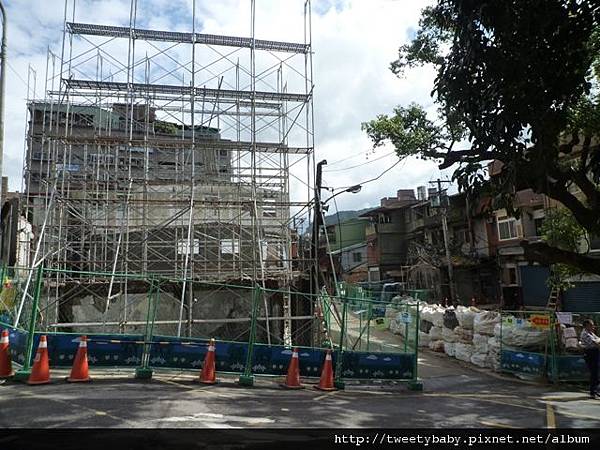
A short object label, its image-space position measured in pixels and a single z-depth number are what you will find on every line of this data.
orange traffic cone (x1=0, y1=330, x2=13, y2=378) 7.09
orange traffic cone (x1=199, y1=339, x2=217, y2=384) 8.27
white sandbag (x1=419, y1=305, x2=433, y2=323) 16.75
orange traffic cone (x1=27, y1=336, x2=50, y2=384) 7.01
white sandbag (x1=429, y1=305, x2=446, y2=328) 16.09
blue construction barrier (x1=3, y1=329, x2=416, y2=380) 7.77
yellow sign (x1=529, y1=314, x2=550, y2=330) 11.62
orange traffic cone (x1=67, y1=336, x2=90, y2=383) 7.39
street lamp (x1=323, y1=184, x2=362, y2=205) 17.88
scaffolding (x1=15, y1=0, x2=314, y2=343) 12.89
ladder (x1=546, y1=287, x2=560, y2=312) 17.88
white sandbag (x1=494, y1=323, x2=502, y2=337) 12.77
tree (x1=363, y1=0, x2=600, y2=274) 5.70
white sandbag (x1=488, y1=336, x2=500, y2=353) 12.80
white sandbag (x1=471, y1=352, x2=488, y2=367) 13.23
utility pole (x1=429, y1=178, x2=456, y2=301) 25.83
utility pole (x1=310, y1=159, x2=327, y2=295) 13.97
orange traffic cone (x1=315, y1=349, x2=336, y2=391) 8.77
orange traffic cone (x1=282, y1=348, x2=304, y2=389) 8.63
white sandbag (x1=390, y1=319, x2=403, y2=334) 18.88
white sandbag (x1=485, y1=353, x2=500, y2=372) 12.61
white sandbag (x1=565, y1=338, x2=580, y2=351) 11.44
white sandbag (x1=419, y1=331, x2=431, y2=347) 16.89
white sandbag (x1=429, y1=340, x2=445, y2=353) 15.80
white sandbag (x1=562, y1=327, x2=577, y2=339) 11.48
